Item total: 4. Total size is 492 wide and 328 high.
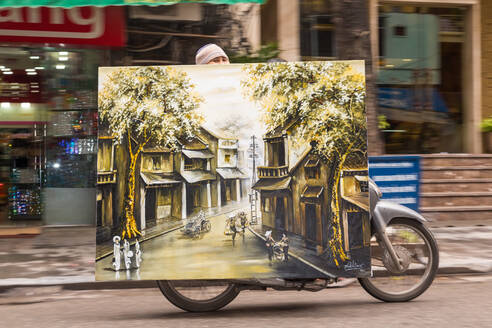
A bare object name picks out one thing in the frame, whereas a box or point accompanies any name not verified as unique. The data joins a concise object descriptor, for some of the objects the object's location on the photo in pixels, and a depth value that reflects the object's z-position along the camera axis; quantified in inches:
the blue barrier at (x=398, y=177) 259.3
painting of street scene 157.1
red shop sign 342.0
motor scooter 171.8
